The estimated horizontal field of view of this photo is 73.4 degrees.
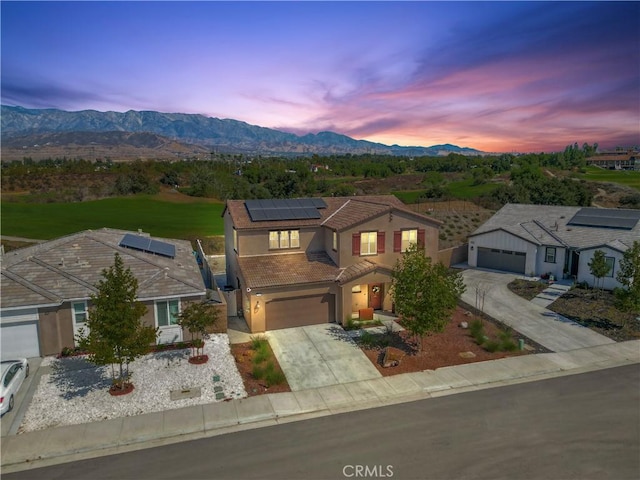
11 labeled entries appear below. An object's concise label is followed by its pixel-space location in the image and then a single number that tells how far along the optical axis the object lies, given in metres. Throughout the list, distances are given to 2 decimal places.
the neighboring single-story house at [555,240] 31.39
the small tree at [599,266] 28.92
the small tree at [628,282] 23.17
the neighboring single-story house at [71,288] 19.88
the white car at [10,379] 15.50
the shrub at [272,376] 18.02
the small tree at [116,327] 16.44
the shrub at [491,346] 21.34
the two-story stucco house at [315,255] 24.23
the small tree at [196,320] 20.00
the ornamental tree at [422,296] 20.14
